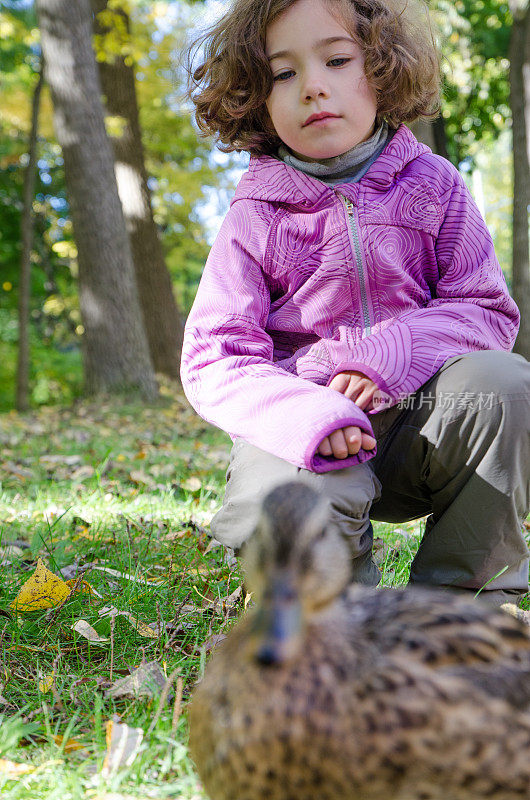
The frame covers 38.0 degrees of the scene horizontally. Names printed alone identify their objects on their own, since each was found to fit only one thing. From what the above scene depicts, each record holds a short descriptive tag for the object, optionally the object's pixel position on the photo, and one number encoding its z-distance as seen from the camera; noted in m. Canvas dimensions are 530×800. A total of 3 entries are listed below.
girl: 2.37
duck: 1.27
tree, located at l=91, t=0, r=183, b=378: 11.46
